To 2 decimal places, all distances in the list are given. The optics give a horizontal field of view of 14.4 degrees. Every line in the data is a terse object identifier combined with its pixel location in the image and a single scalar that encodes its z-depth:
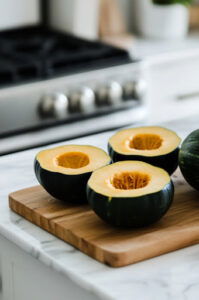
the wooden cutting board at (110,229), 1.11
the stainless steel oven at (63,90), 2.15
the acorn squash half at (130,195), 1.13
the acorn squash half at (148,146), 1.29
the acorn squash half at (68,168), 1.22
